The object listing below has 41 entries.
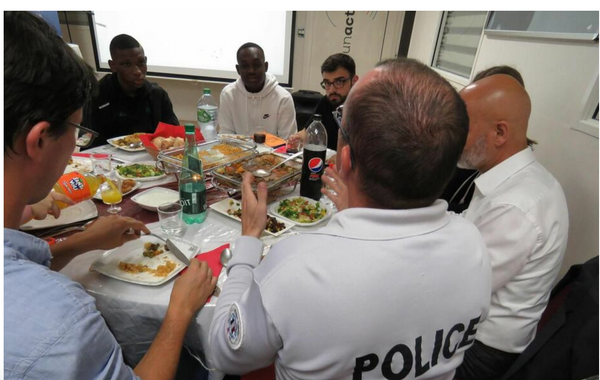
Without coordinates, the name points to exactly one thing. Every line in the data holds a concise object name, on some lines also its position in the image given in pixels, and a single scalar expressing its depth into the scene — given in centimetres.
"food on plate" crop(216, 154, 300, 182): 150
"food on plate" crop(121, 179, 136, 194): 149
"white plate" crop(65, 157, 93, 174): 165
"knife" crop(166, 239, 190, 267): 104
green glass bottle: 126
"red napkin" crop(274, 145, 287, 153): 223
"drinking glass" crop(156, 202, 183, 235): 123
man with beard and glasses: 265
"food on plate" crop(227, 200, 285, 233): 125
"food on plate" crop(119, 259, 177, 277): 99
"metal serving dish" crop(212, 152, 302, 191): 146
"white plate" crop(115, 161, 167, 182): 160
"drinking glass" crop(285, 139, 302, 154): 229
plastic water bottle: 278
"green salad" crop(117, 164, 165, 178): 164
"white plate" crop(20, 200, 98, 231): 116
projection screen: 427
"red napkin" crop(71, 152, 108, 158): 174
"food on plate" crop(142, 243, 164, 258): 107
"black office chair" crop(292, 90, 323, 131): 409
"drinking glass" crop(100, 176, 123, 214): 136
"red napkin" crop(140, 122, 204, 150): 197
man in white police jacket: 58
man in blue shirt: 52
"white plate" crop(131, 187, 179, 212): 138
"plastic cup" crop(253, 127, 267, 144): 230
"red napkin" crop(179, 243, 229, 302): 104
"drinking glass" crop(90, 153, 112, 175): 162
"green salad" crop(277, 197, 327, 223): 136
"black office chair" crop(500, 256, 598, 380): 88
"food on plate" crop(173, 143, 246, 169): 172
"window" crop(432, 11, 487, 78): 300
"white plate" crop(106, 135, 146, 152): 199
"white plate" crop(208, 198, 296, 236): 130
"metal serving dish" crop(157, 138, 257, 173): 164
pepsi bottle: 144
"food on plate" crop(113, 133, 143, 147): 207
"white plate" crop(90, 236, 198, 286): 96
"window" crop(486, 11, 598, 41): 163
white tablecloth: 92
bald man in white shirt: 105
